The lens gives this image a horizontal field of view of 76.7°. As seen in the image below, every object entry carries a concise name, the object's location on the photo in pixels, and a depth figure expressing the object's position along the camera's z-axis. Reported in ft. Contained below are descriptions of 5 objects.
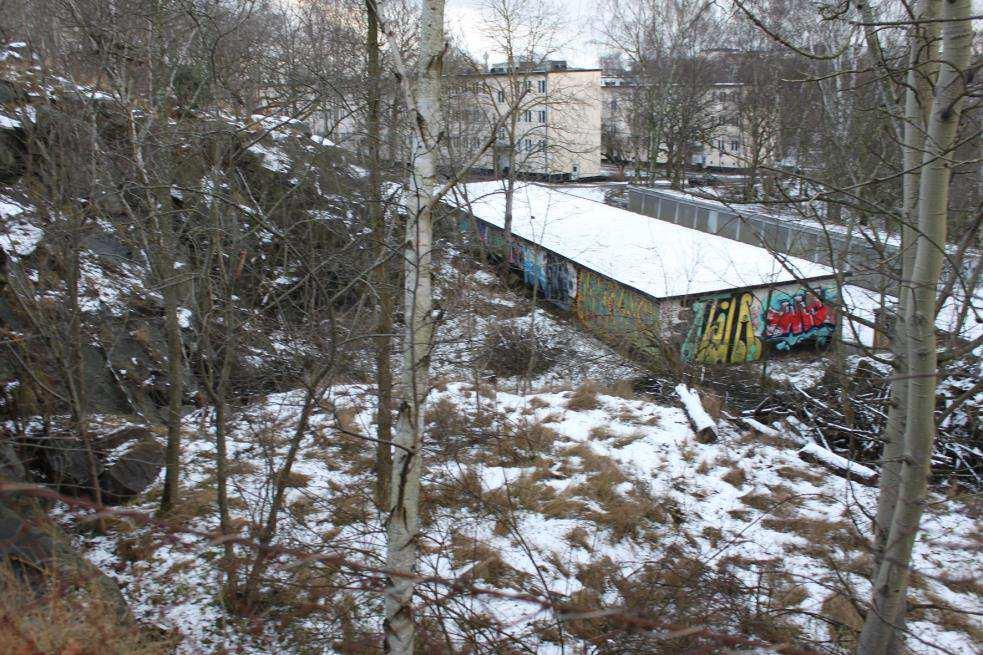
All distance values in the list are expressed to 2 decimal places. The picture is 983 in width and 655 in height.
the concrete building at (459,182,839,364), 42.86
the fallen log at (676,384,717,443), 27.09
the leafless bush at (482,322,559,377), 42.96
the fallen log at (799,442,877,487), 23.43
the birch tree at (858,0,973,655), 8.42
